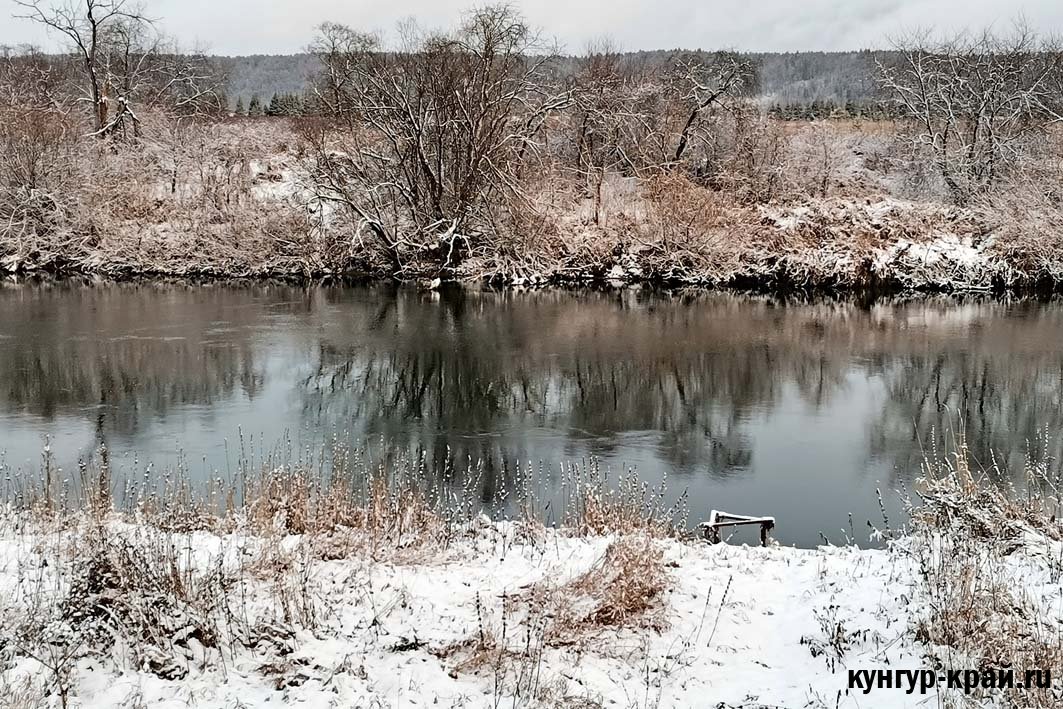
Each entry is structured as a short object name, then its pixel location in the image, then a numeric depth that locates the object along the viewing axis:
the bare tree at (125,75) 36.50
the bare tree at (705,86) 34.25
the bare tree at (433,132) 26.81
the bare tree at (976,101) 31.27
